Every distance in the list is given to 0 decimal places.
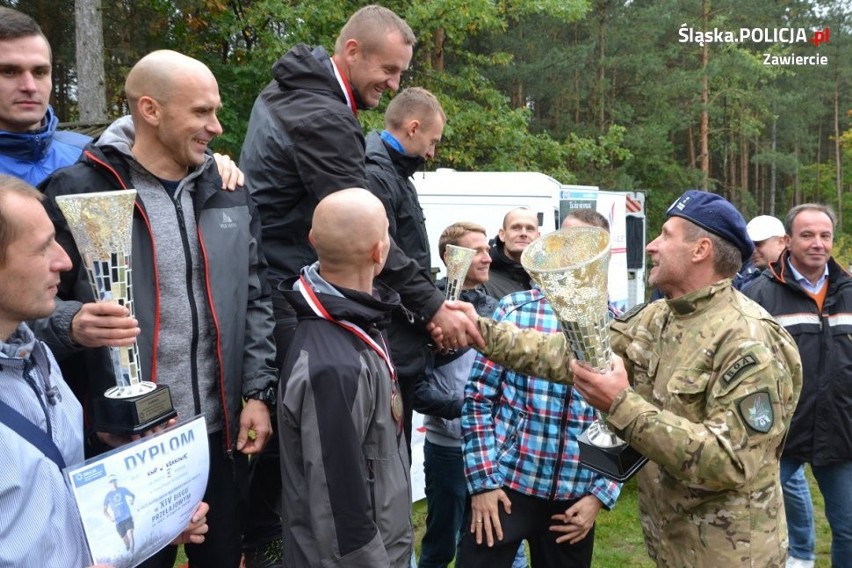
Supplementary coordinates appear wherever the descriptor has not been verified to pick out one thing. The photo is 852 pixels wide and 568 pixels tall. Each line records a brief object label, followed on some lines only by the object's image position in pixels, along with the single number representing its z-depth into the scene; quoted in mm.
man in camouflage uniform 2408
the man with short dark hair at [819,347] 4457
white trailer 9094
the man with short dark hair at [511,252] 4727
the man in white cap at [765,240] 6898
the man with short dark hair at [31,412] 1768
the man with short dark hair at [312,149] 2908
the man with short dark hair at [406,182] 3371
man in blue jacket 2920
